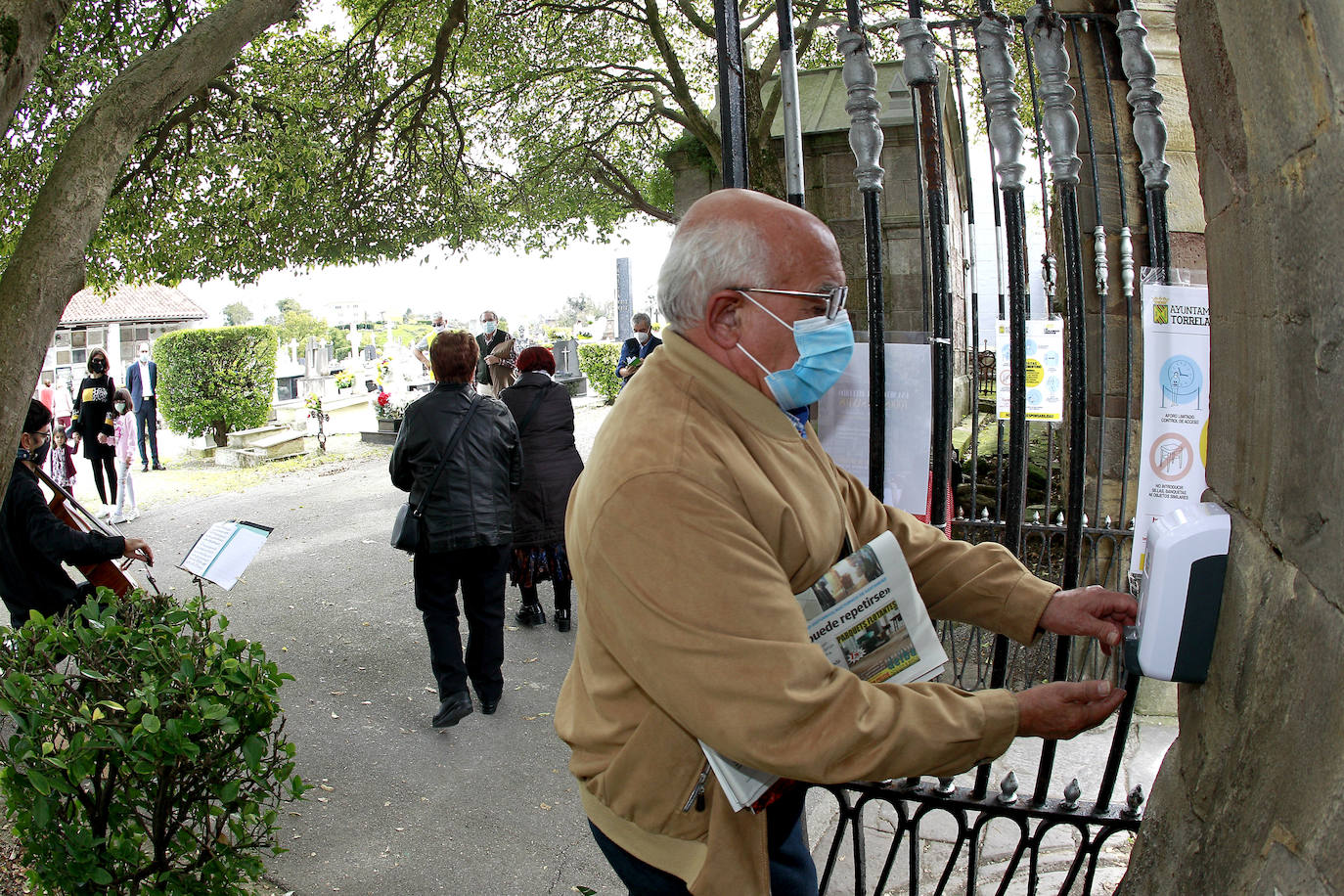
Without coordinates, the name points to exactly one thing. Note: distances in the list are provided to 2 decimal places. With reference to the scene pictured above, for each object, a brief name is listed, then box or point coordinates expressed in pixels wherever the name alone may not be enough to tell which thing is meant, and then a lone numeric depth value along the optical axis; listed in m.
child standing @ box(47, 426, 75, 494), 10.90
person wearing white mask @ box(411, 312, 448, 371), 11.32
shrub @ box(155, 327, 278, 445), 17.08
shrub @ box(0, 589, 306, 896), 2.92
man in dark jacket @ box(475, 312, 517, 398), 7.64
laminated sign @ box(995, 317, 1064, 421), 5.34
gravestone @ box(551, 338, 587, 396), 26.75
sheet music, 4.26
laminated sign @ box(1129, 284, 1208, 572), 2.95
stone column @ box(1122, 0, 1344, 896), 1.26
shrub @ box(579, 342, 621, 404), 25.47
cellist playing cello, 4.62
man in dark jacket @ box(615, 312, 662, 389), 12.95
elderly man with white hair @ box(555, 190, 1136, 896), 1.61
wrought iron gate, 2.36
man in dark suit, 15.41
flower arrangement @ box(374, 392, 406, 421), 18.12
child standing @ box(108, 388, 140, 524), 11.25
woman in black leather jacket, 5.23
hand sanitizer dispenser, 1.70
